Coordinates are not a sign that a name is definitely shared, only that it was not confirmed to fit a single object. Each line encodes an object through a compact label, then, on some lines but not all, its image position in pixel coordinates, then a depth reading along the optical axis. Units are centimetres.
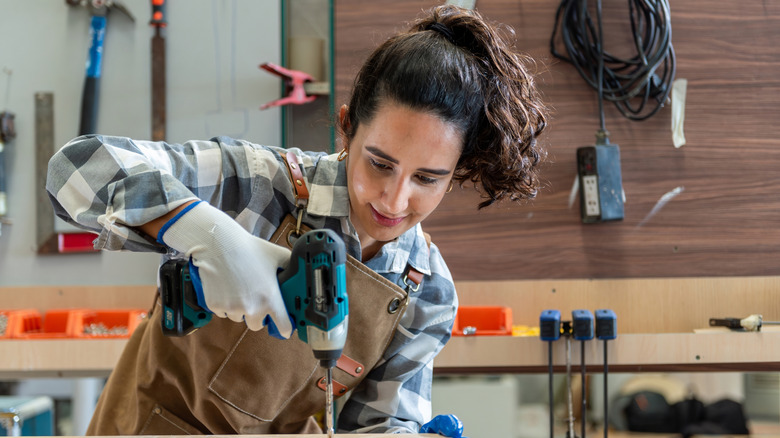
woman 94
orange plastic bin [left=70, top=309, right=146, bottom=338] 216
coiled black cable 216
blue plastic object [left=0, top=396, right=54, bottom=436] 179
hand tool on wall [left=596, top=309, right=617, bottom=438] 181
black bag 205
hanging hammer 251
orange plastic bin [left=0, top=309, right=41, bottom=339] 213
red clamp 234
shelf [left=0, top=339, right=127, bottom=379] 197
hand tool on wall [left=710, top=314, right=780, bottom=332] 192
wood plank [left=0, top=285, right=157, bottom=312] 248
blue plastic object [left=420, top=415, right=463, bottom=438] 107
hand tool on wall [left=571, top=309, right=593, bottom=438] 179
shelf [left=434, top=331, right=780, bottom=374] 188
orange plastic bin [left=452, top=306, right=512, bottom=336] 216
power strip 217
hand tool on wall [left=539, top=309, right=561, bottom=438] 182
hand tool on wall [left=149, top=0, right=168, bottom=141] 254
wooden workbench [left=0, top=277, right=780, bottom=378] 189
